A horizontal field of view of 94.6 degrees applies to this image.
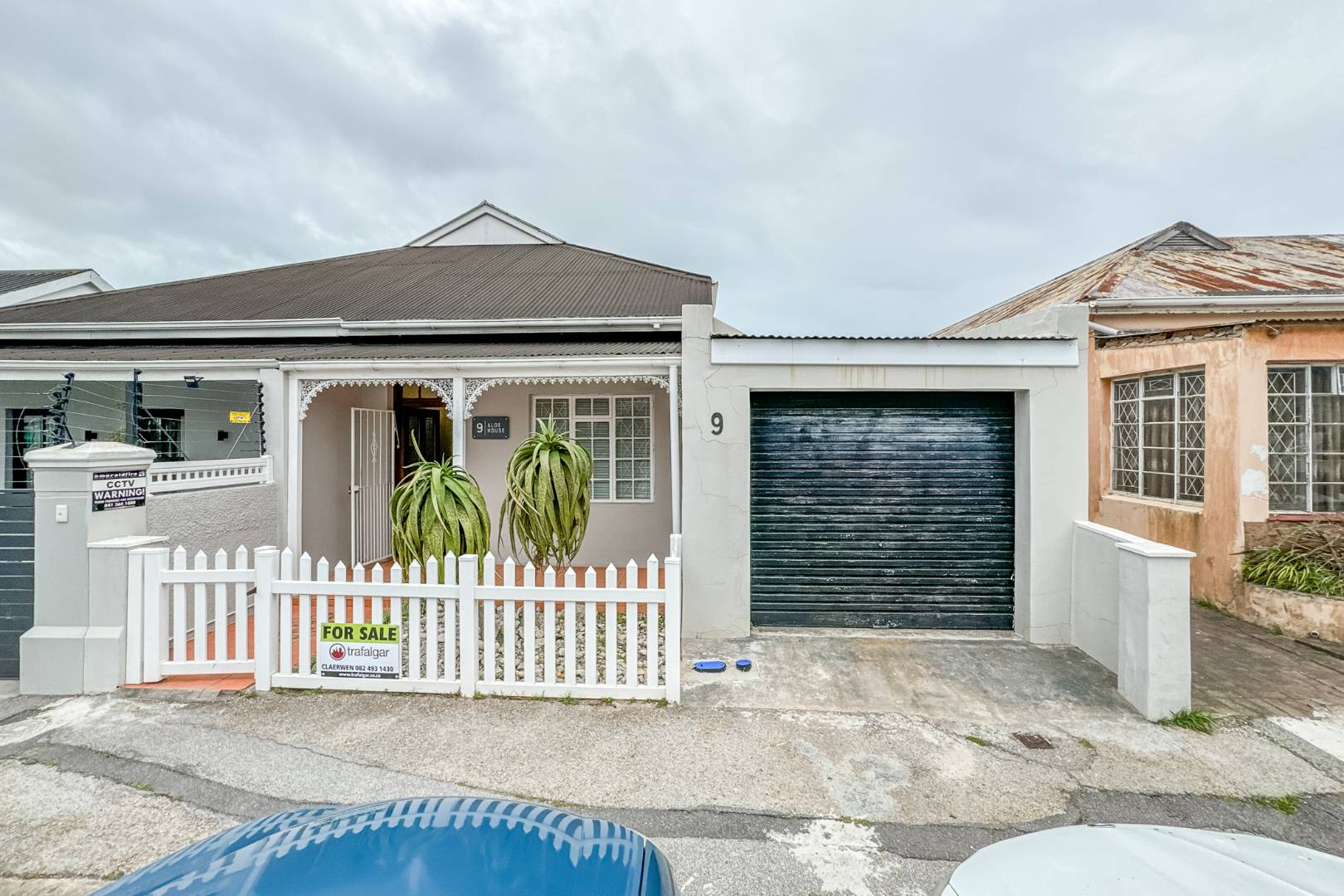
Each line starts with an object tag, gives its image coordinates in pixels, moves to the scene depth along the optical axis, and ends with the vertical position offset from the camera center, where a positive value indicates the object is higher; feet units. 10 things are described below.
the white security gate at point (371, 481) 29.12 -1.29
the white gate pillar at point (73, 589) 14.89 -3.22
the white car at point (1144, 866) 5.58 -3.95
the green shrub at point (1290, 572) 20.47 -4.14
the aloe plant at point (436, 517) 18.16 -1.85
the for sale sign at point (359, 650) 15.05 -4.77
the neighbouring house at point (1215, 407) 22.59 +1.83
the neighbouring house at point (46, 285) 42.50 +12.67
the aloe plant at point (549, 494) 20.81 -1.35
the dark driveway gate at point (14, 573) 15.46 -2.91
